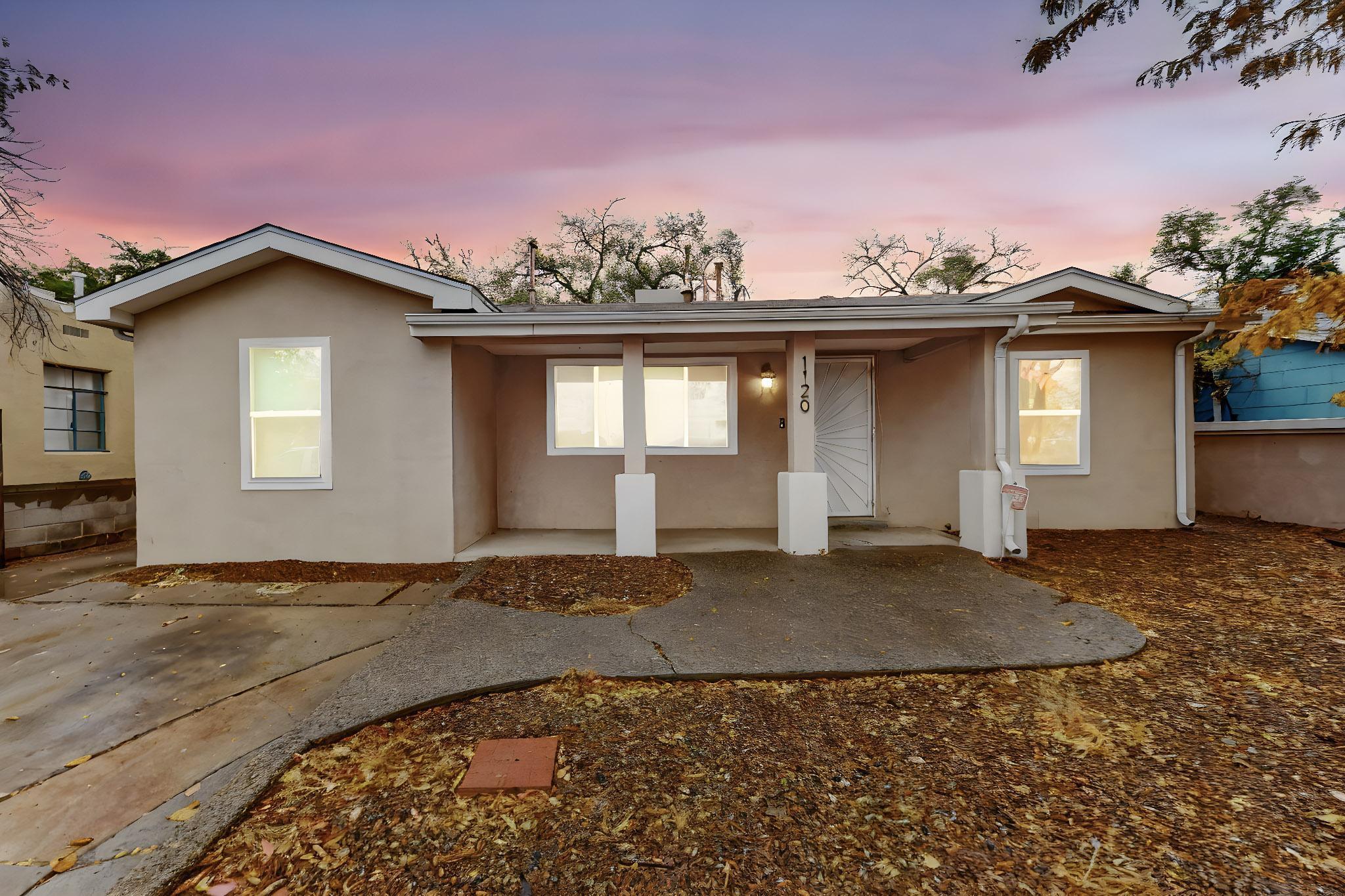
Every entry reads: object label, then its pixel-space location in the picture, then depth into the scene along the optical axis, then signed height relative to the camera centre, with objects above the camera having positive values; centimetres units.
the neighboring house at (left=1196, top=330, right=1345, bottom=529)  600 -3
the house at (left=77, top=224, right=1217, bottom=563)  497 +60
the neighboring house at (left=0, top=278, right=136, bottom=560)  614 +20
